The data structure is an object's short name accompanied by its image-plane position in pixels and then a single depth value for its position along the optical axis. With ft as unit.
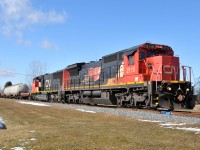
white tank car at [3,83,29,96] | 185.34
